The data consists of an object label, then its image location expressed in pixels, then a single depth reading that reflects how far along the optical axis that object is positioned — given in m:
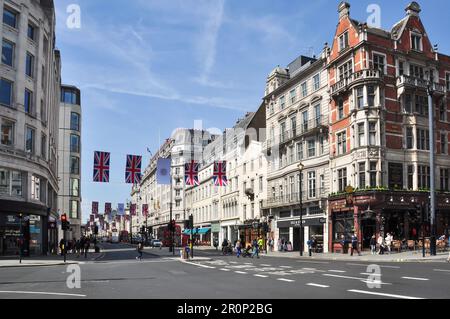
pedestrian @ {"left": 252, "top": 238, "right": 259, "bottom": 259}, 39.62
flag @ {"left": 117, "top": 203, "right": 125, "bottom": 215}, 88.24
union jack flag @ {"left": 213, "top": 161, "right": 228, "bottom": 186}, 51.69
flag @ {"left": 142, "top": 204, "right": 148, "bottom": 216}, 81.00
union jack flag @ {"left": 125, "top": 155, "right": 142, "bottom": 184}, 36.03
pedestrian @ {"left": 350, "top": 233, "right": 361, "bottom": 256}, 39.45
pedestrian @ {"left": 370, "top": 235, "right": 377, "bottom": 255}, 39.41
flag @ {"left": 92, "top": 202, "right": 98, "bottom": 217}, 79.44
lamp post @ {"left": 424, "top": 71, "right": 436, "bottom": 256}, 33.34
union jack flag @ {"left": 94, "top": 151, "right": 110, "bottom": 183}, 34.91
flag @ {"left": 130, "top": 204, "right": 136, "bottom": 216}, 98.38
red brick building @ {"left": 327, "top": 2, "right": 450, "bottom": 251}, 42.62
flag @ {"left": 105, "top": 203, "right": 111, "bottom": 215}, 82.81
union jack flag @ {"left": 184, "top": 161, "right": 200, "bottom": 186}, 48.25
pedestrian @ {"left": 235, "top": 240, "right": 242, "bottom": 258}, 41.25
